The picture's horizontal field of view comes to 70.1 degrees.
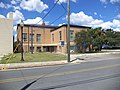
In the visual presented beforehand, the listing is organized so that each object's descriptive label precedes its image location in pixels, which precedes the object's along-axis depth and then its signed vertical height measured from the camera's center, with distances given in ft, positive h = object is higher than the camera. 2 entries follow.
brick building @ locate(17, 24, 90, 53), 69.84 +8.79
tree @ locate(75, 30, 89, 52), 61.32 +5.18
